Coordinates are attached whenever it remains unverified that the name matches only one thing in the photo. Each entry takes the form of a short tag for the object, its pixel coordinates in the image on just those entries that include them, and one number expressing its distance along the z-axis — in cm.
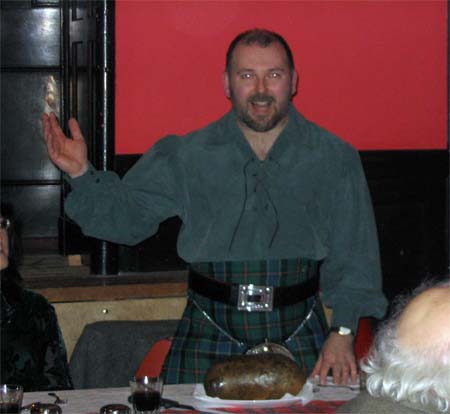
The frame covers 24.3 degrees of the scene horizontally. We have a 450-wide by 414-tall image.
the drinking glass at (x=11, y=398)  221
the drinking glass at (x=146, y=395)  229
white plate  236
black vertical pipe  421
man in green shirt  304
